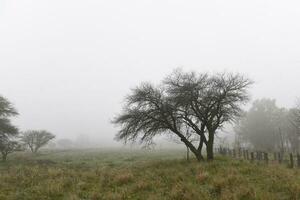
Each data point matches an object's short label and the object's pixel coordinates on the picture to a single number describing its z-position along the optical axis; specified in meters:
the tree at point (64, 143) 161.24
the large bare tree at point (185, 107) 26.83
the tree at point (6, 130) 38.12
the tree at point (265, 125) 64.75
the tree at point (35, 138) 62.94
